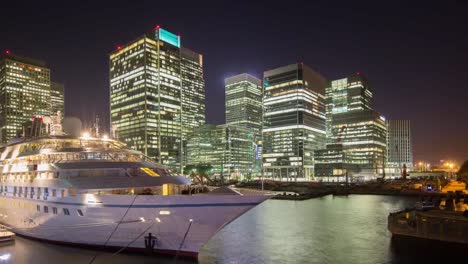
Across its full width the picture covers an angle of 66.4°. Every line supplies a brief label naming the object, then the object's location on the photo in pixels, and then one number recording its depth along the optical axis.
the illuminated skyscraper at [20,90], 172.50
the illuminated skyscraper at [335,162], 192.88
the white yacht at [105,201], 23.58
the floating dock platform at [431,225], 31.64
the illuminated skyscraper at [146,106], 188.50
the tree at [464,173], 96.19
